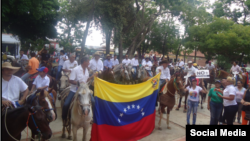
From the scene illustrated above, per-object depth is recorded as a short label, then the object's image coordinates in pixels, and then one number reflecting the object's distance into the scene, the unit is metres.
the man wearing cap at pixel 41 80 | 5.02
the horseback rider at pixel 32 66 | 6.97
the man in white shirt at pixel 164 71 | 7.62
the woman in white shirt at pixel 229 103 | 5.42
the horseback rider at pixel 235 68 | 14.03
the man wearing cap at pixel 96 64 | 8.16
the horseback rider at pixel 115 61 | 14.34
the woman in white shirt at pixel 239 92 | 6.41
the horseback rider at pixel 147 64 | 14.57
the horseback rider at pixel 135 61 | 15.31
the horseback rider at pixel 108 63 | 12.67
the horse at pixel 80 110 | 3.95
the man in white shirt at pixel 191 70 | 9.59
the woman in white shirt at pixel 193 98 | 6.10
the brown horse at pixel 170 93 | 6.32
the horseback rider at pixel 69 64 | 8.09
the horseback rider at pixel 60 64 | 9.28
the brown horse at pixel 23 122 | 3.20
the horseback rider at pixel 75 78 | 4.91
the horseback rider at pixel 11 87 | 3.47
